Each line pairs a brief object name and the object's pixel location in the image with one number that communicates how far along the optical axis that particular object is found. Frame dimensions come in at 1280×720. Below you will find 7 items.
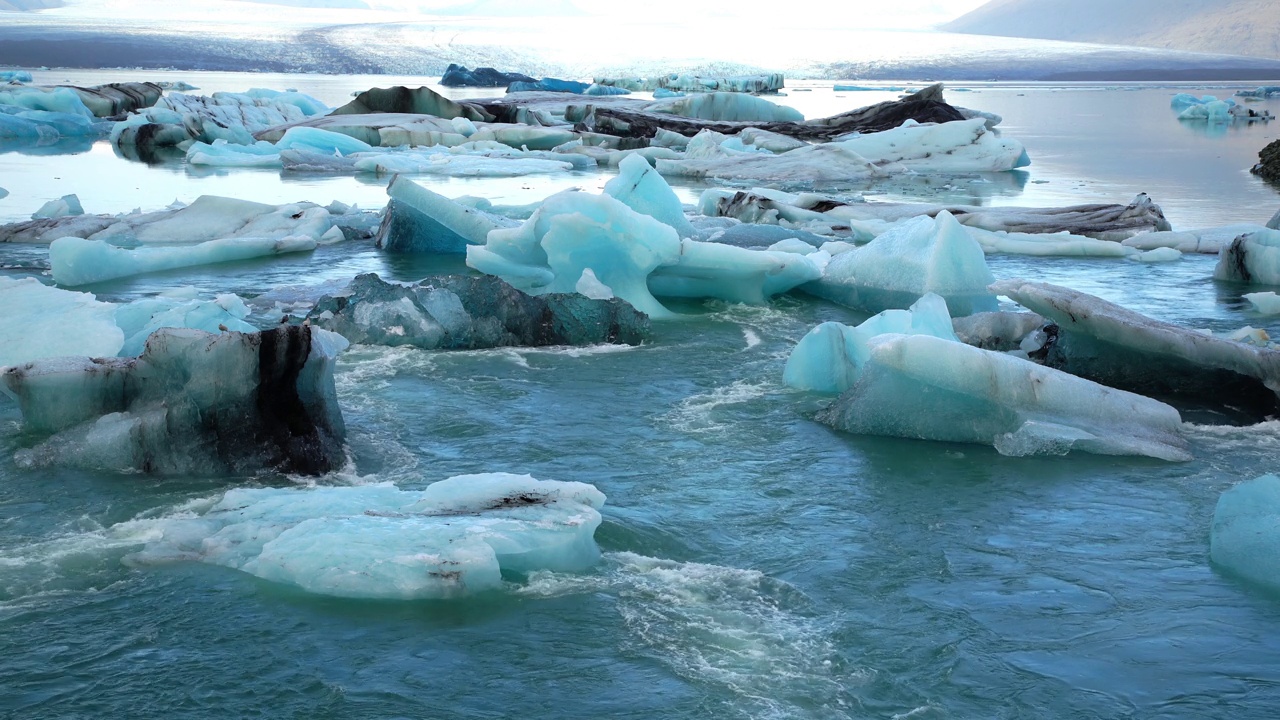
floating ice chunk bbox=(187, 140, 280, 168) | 17.06
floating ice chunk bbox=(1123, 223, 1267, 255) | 9.91
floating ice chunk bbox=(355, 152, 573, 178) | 16.30
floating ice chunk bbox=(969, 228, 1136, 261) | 9.70
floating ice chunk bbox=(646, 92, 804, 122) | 24.67
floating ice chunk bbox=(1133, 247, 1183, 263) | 9.45
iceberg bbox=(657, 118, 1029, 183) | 16.50
